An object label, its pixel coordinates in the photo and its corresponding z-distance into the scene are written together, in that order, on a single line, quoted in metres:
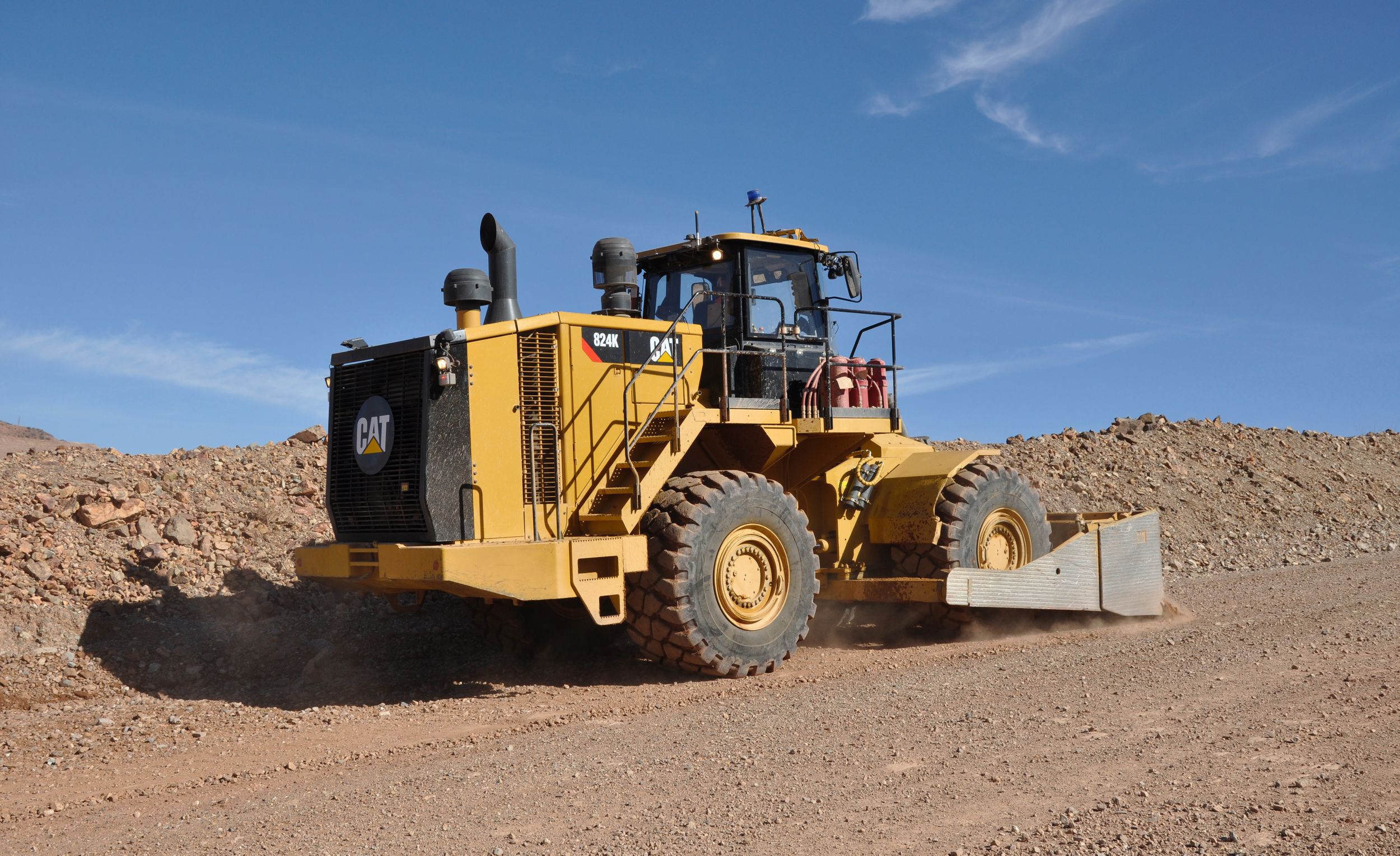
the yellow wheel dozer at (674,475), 8.21
